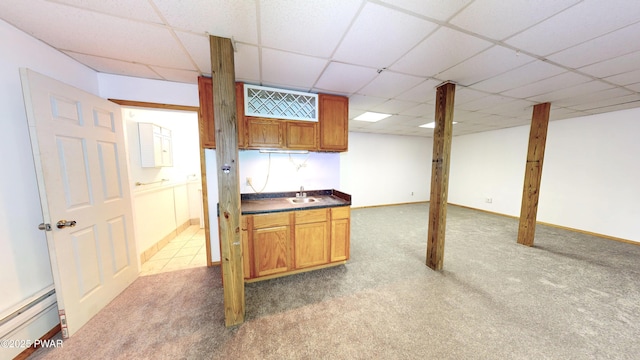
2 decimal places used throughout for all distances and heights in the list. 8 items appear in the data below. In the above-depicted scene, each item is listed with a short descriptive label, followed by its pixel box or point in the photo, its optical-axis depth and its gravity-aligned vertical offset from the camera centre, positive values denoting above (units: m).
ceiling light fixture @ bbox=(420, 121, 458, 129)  4.74 +0.98
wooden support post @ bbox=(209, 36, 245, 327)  1.61 -0.11
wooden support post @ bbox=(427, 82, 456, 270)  2.49 -0.13
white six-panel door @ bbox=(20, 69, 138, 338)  1.53 -0.26
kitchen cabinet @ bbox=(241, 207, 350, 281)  2.32 -1.01
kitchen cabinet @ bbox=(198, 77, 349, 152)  2.39 +0.61
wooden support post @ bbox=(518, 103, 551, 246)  3.24 -0.17
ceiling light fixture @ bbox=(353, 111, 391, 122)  3.94 +1.00
